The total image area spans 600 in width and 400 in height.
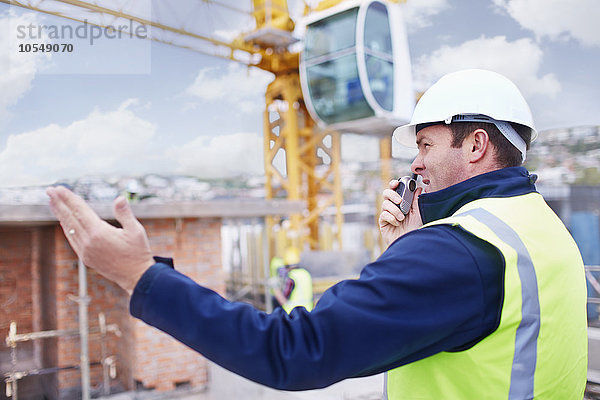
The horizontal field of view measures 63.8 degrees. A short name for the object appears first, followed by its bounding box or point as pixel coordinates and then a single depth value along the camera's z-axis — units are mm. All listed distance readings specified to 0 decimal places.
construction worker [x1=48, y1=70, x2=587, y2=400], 955
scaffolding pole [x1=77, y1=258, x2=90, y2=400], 4664
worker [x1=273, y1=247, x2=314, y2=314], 6840
